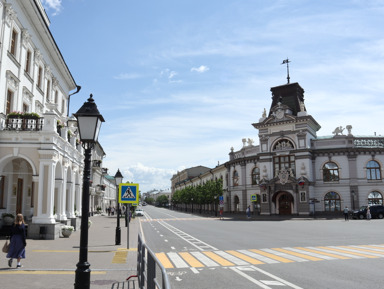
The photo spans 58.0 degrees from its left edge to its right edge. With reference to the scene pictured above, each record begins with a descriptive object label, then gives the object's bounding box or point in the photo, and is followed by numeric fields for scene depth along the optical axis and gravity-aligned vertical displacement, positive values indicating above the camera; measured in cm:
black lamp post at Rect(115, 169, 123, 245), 1814 -208
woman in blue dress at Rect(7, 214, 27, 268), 1101 -150
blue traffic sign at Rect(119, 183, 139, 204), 1540 +4
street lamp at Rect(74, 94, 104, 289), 694 +128
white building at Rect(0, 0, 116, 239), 1936 +355
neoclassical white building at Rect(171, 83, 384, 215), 4806 +391
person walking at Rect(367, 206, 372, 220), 4184 -273
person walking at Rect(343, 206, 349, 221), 4058 -267
